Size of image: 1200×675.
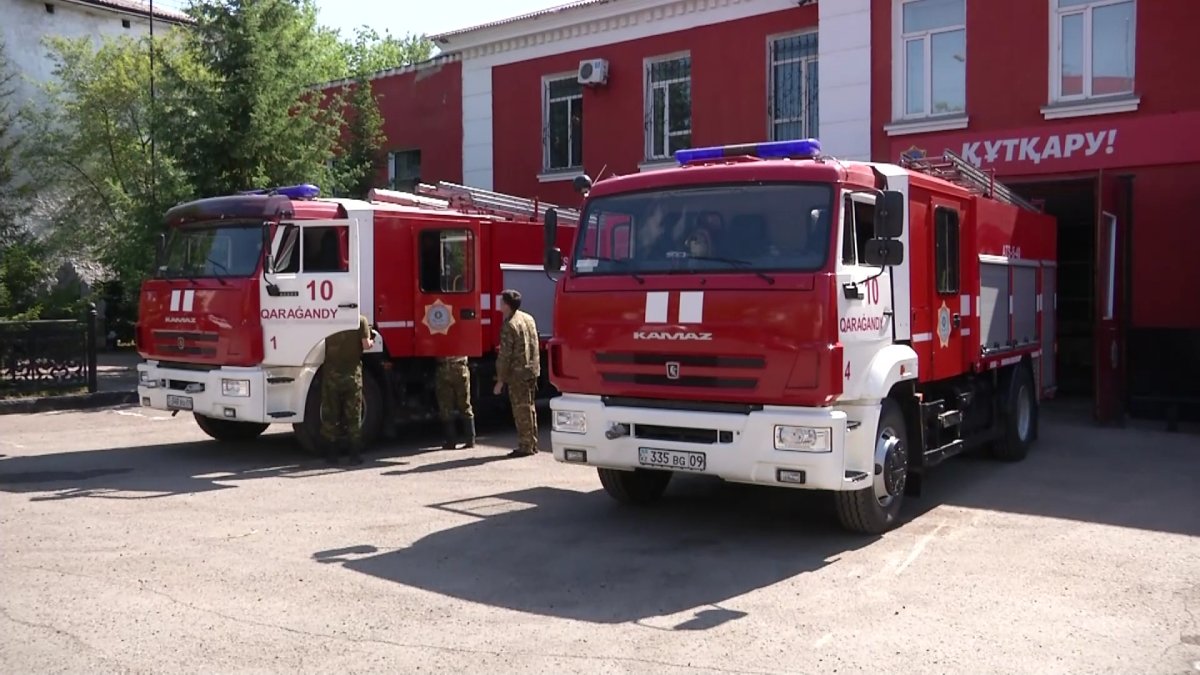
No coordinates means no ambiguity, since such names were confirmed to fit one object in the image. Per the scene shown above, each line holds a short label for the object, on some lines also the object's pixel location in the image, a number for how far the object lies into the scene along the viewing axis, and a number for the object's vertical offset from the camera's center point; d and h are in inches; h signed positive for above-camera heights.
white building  1085.1 +302.6
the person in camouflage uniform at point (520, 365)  443.5 -24.5
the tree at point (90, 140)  924.6 +149.1
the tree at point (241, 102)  688.4 +132.3
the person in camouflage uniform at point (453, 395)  463.5 -38.6
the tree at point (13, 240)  727.7 +56.5
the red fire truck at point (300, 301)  418.6 +2.3
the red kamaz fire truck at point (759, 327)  271.3 -5.9
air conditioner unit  730.8 +159.4
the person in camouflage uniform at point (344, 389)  418.6 -32.1
